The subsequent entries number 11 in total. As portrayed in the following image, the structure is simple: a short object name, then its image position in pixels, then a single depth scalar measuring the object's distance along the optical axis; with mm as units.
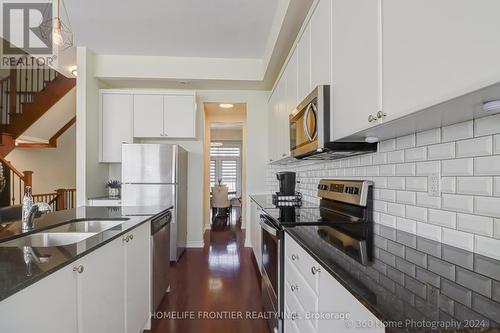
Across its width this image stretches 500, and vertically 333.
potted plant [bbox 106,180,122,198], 3984
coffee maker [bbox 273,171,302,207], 2510
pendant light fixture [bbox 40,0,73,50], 2199
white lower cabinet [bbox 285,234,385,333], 792
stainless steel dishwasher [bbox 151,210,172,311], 2139
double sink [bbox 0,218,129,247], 1454
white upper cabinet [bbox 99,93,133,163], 3922
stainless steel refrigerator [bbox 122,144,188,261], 3582
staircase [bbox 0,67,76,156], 4773
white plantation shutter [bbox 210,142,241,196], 8828
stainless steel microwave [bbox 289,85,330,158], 1563
